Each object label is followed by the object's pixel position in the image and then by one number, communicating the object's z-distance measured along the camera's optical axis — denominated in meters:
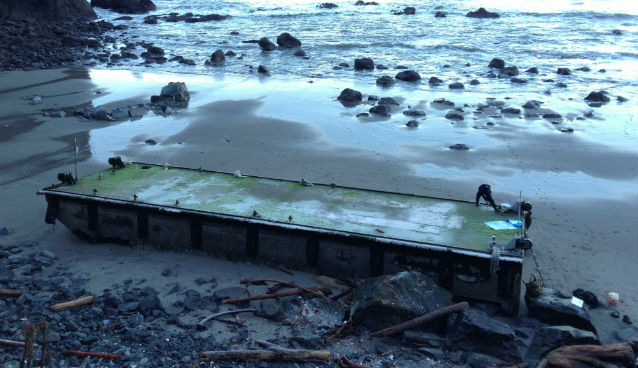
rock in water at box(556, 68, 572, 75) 28.13
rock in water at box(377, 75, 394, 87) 25.19
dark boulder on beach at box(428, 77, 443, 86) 25.42
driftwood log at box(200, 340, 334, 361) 7.14
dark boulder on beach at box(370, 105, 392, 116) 19.76
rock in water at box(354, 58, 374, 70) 29.25
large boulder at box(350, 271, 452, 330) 7.91
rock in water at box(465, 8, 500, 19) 51.06
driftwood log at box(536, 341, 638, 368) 6.91
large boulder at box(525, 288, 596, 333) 8.08
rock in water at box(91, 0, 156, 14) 56.88
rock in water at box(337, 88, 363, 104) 21.75
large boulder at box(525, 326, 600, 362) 7.42
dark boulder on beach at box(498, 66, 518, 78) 27.83
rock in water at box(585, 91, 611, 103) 22.47
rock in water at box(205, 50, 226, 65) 30.94
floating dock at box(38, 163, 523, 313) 8.62
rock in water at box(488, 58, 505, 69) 29.91
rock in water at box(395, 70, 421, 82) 26.08
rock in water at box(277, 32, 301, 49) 36.94
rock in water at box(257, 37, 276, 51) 35.91
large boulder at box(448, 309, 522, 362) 7.50
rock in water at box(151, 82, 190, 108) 21.00
